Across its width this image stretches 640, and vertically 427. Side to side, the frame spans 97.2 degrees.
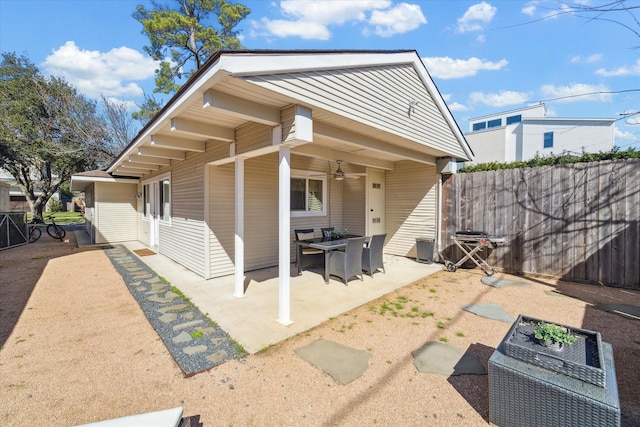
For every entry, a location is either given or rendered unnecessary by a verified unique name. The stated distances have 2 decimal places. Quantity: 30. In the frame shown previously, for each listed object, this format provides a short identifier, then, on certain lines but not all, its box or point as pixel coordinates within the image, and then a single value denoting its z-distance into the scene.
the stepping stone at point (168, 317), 3.80
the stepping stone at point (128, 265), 6.92
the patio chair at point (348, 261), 5.29
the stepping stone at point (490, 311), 3.87
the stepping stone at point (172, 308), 4.14
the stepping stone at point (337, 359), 2.65
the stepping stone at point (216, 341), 3.17
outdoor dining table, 5.27
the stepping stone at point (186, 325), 3.56
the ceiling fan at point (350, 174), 7.75
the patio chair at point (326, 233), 6.28
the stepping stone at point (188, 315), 3.89
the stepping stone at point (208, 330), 3.43
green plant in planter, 2.06
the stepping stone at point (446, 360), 2.67
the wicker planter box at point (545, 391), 1.69
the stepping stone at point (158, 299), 4.51
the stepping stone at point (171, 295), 4.69
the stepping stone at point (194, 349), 3.00
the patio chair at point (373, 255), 5.77
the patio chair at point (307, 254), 6.13
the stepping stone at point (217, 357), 2.86
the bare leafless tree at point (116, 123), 19.11
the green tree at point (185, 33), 14.80
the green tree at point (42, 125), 17.11
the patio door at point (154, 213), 8.94
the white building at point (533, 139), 16.91
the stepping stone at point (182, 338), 3.24
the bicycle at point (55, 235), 11.28
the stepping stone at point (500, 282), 5.36
